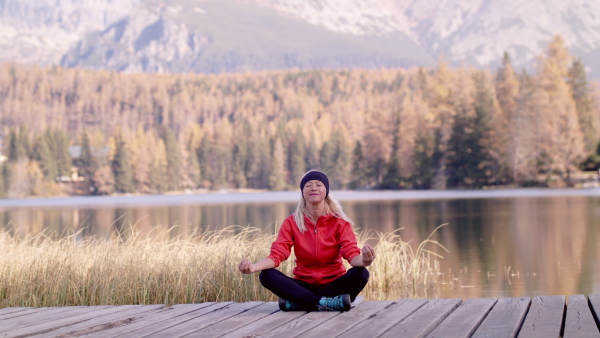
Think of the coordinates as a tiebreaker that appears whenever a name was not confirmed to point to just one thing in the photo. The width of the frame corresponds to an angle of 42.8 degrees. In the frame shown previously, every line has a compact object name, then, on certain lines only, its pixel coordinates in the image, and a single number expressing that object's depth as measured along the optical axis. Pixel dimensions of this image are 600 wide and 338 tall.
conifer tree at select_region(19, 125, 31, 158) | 101.02
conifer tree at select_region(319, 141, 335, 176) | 107.50
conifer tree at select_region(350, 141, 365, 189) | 82.44
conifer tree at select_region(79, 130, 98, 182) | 100.69
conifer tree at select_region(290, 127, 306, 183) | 109.06
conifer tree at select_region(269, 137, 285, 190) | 106.69
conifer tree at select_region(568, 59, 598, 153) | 60.58
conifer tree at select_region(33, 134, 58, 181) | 99.19
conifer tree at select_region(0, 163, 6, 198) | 89.57
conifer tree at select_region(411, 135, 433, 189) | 69.12
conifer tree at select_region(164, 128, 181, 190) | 106.70
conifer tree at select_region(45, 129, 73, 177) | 101.06
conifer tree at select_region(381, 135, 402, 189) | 74.19
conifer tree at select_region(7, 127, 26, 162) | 100.31
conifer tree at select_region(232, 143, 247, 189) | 110.88
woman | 5.38
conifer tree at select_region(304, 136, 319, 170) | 110.94
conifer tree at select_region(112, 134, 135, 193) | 100.25
